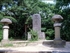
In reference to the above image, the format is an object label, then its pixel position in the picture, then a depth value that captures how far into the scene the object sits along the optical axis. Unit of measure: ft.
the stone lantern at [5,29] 20.99
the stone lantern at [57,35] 17.92
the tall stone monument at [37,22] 27.92
